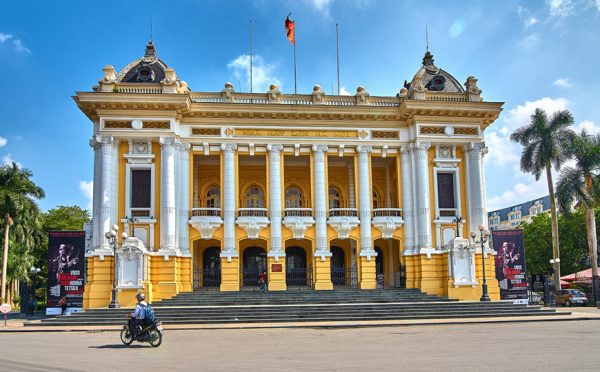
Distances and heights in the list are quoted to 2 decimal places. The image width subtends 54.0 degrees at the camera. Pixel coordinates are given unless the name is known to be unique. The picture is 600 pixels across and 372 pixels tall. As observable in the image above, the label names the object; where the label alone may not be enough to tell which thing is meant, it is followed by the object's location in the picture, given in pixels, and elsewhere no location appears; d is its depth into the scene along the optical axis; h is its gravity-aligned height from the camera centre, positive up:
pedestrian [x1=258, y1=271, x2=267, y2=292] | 32.31 -1.35
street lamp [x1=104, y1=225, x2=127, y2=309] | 27.92 +0.49
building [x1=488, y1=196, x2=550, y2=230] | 107.50 +7.90
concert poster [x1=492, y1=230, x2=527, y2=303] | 33.75 -0.67
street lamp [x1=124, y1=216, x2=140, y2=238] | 31.66 +2.15
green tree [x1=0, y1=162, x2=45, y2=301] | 41.53 +4.22
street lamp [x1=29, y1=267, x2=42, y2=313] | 35.87 -1.85
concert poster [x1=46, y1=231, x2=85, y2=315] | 30.88 -0.43
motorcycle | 16.55 -2.04
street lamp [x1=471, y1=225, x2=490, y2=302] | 29.47 +0.65
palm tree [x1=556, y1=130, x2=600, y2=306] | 39.56 +4.63
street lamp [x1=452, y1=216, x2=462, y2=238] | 32.31 +1.74
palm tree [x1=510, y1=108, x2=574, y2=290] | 40.16 +7.29
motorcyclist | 16.59 -1.63
